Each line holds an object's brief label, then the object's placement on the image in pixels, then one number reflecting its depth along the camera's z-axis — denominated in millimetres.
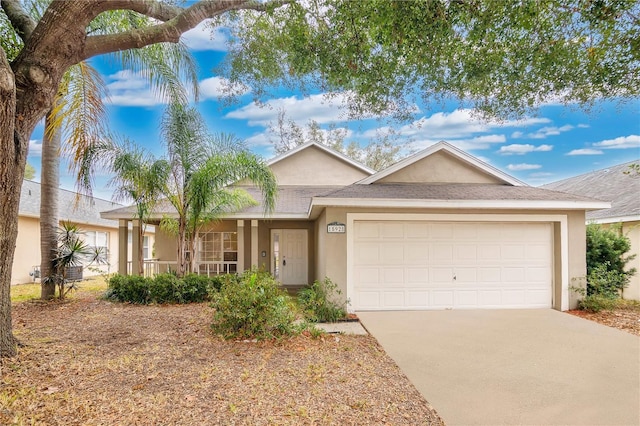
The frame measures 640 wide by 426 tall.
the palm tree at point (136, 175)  8977
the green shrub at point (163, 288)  9398
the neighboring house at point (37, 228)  14133
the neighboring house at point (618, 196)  10508
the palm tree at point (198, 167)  9070
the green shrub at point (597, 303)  8414
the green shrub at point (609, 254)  9484
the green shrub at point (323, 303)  7773
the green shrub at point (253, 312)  6055
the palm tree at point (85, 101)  7699
